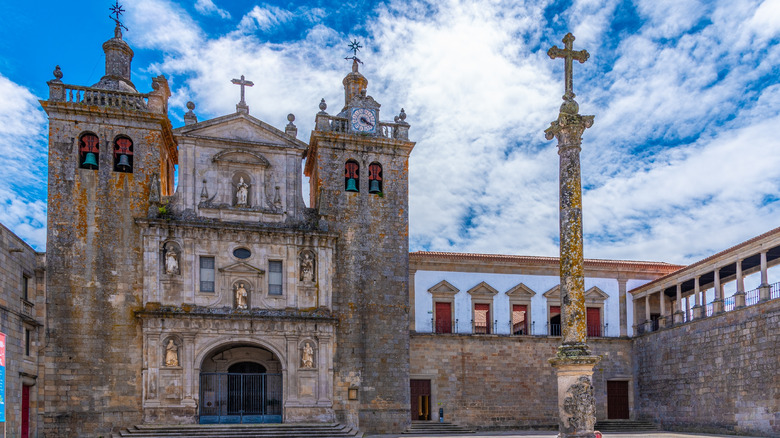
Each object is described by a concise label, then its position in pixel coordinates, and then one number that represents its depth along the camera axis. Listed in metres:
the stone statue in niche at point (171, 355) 22.83
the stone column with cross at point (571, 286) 12.94
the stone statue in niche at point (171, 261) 23.42
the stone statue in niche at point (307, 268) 24.62
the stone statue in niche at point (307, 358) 23.92
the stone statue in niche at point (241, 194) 24.70
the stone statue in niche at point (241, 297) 23.86
